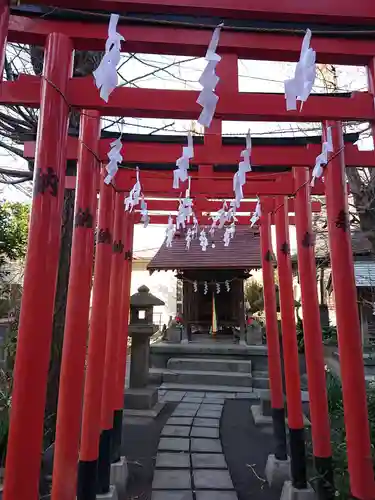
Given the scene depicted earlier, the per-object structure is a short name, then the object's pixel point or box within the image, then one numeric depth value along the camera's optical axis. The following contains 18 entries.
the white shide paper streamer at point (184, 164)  2.86
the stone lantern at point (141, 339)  7.82
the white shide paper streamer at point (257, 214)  4.95
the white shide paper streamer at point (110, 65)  1.84
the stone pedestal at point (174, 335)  12.02
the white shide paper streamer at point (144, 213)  4.72
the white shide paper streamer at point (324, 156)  2.88
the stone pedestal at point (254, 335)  11.49
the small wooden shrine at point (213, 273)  11.27
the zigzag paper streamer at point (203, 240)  8.37
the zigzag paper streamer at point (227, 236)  7.48
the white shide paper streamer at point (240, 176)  3.15
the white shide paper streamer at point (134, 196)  3.88
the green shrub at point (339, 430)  3.29
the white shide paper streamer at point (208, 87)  1.86
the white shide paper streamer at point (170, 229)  5.95
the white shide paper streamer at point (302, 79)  1.85
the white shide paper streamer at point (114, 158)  3.03
